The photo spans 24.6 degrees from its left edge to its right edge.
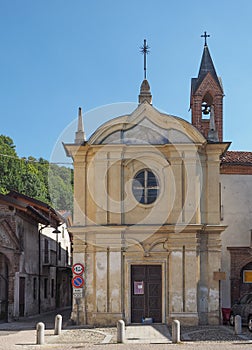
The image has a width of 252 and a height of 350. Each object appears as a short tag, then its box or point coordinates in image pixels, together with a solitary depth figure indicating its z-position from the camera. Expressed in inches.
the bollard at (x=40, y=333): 726.5
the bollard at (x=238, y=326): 812.0
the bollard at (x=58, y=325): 823.1
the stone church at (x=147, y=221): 949.8
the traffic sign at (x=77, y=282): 928.9
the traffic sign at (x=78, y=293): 927.0
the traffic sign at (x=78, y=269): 935.0
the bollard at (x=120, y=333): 734.5
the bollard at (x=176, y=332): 728.3
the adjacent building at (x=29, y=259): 1105.4
